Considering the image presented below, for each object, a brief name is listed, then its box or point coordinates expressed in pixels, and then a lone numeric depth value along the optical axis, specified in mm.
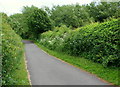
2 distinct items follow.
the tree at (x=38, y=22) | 44625
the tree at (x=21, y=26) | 52650
